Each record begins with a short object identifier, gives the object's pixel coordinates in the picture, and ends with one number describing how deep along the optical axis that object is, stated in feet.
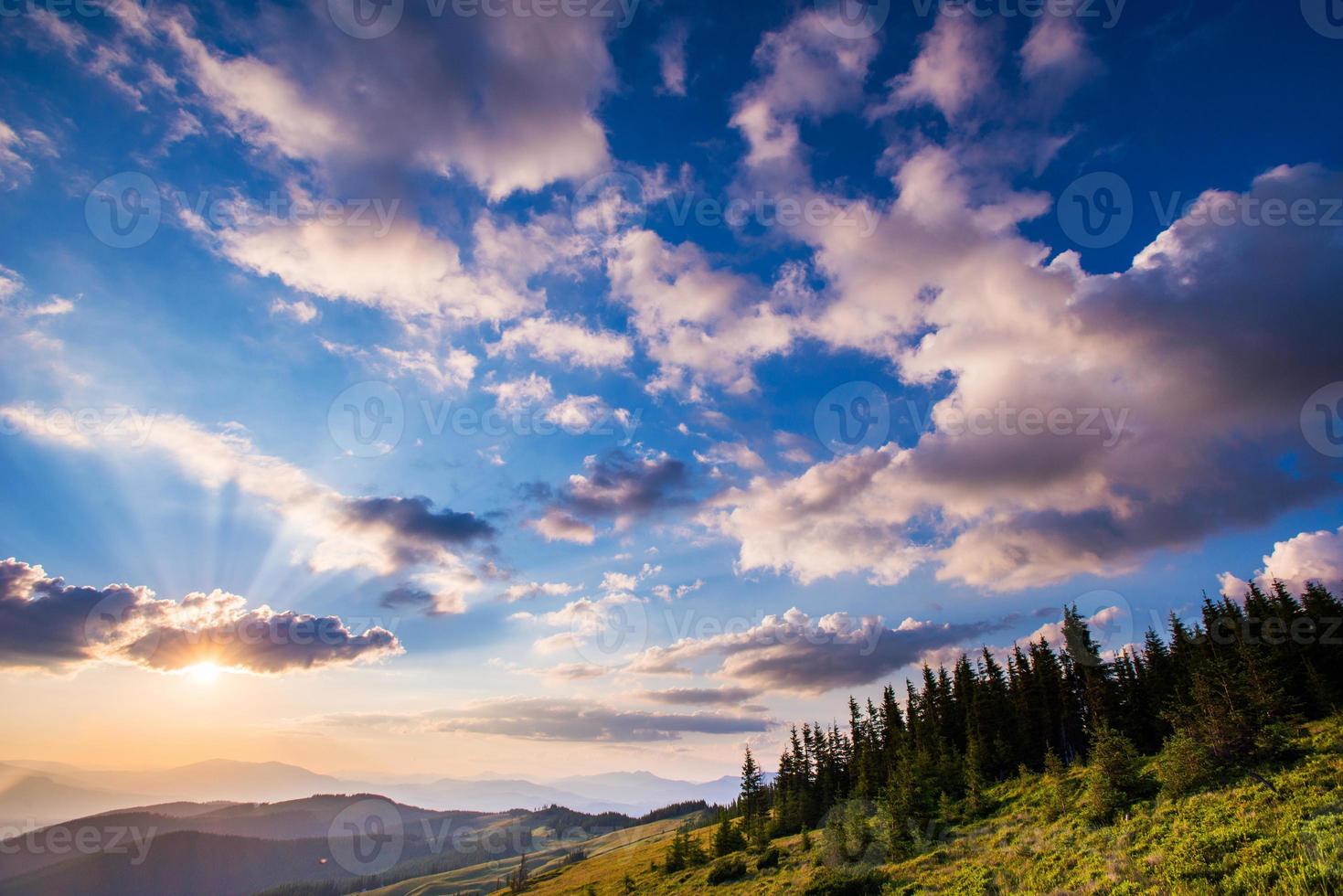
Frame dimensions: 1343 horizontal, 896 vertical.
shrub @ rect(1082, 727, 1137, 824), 116.78
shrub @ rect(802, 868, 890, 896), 121.70
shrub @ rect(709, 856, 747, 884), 185.26
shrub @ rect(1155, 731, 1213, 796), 112.06
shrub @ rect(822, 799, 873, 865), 154.51
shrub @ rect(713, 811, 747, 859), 236.84
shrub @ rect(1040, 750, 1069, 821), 134.41
